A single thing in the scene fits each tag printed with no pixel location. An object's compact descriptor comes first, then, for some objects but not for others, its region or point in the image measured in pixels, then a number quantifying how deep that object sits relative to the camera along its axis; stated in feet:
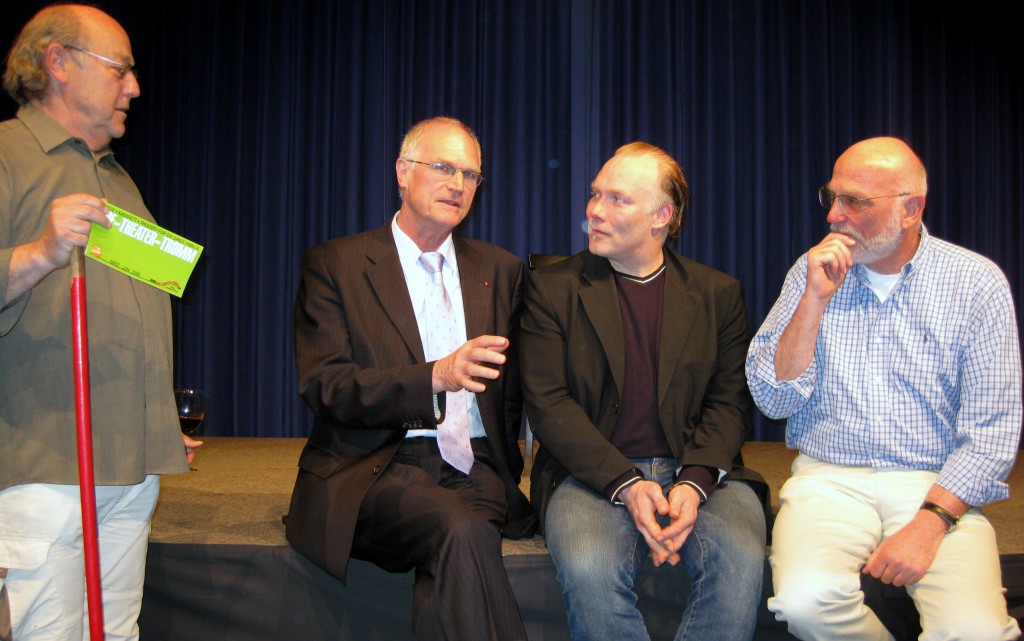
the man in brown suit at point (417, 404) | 5.94
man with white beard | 6.09
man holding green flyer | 5.65
